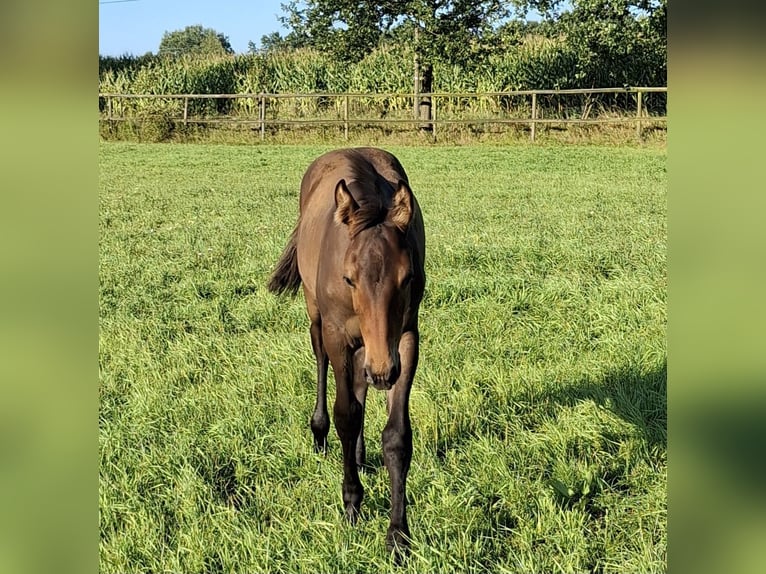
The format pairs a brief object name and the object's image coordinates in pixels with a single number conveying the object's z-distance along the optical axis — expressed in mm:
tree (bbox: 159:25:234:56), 102188
